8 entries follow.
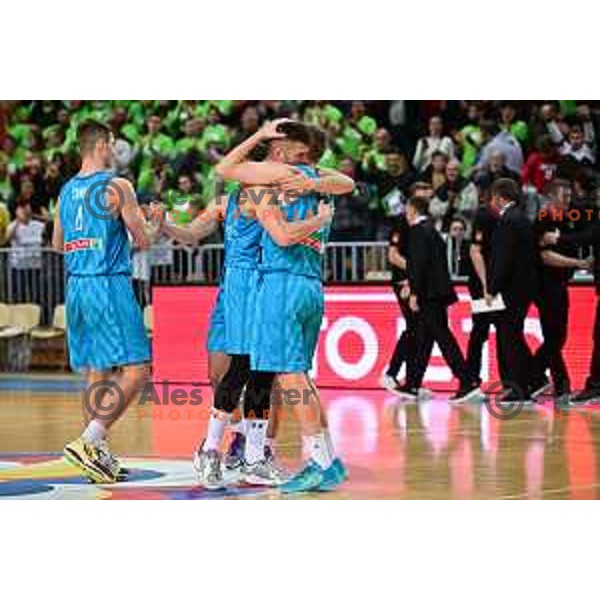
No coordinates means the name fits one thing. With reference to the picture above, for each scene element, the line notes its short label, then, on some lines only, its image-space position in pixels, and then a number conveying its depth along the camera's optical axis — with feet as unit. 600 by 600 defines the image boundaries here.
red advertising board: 53.57
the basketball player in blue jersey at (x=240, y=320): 29.09
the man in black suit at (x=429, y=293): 51.24
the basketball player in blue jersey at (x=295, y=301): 28.40
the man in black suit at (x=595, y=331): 47.93
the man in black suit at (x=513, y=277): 49.60
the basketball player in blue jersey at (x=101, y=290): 30.42
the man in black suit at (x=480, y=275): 51.21
